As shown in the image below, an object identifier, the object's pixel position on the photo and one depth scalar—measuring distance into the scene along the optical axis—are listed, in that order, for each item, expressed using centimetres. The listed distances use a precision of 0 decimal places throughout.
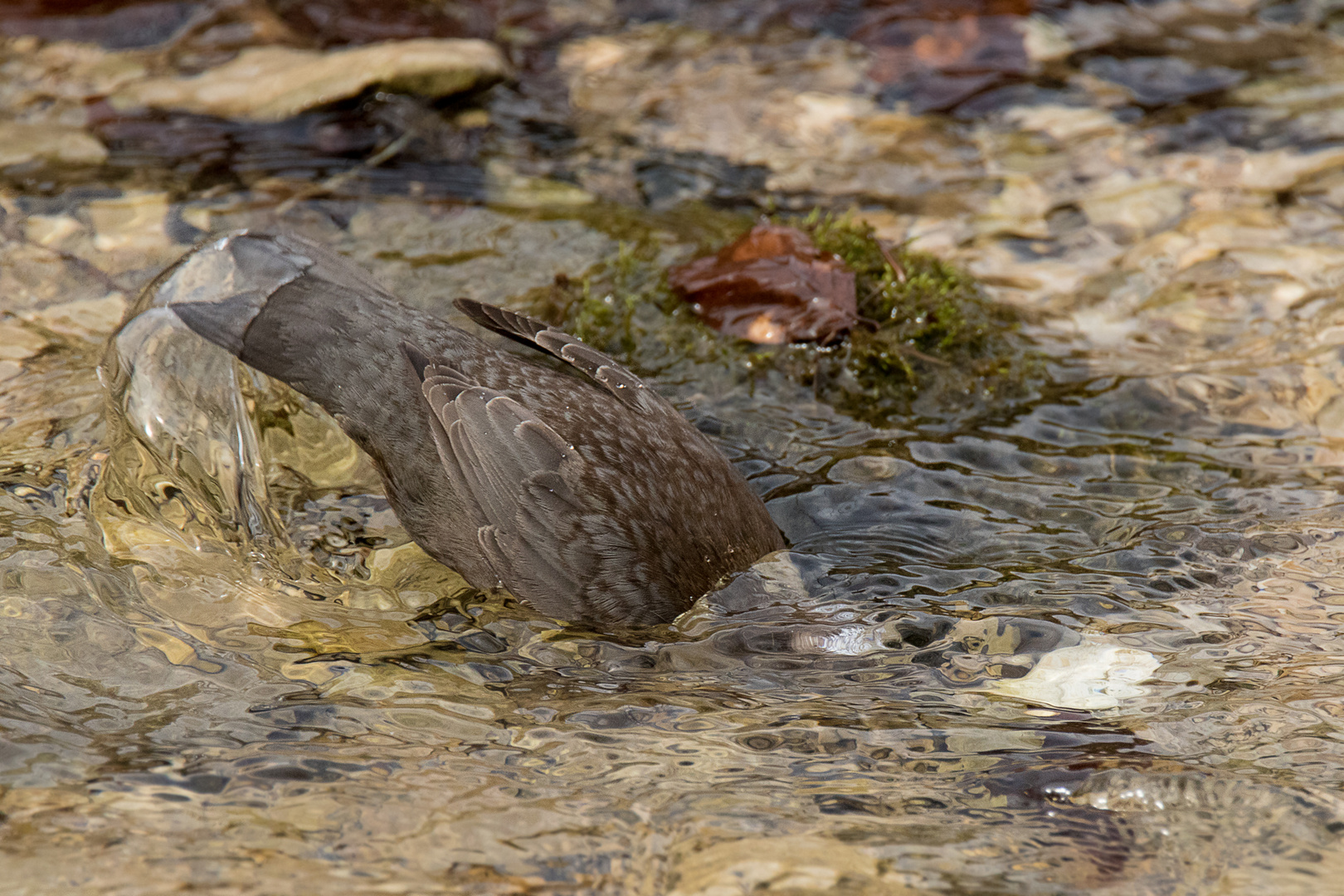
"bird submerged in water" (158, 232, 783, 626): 747
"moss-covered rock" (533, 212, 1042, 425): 981
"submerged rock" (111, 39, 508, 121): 1237
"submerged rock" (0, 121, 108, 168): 1168
